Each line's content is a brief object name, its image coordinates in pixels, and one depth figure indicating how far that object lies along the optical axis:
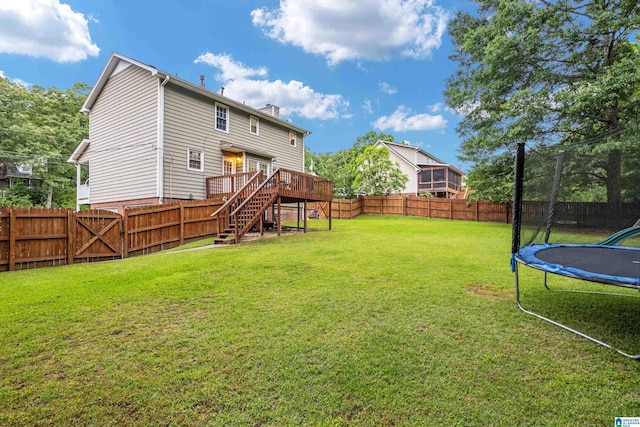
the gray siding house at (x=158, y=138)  11.88
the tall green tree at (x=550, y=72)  10.82
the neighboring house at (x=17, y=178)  22.84
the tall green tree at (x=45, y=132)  20.81
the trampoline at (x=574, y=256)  2.54
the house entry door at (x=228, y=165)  14.20
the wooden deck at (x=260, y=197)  9.38
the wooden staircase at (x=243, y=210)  9.16
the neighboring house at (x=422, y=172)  30.03
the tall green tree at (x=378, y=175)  24.06
